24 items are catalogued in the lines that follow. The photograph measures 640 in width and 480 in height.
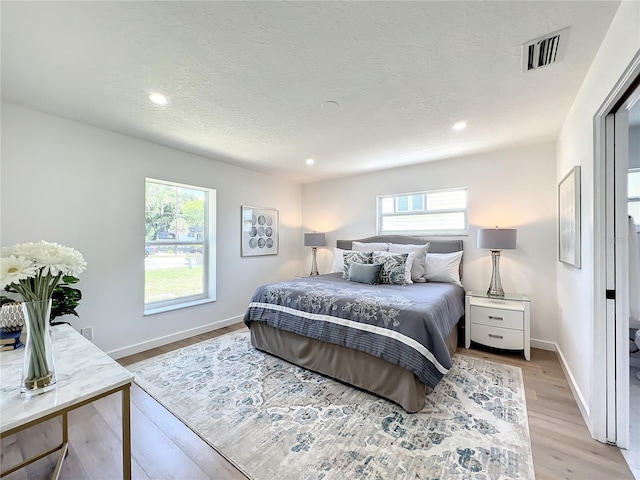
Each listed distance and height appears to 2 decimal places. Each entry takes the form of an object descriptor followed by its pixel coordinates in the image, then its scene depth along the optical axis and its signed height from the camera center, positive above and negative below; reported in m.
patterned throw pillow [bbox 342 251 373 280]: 3.46 -0.26
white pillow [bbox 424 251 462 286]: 3.37 -0.37
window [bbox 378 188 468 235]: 3.72 +0.39
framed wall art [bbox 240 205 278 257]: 4.23 +0.13
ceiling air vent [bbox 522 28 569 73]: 1.50 +1.12
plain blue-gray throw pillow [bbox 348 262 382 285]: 3.19 -0.41
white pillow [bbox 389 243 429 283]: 3.37 -0.25
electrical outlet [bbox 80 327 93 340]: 2.62 -0.91
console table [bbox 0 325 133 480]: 0.87 -0.55
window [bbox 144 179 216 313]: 3.29 -0.08
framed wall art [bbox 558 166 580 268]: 2.08 +0.18
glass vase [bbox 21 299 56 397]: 0.98 -0.43
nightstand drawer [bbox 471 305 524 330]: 2.81 -0.85
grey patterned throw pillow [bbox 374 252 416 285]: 3.21 -0.30
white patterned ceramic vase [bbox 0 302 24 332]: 1.37 -0.41
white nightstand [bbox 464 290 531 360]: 2.80 -0.90
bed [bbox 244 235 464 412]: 1.95 -0.78
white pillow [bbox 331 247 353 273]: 4.02 -0.34
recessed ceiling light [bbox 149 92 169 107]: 2.09 +1.13
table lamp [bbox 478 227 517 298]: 2.97 -0.04
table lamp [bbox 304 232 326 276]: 4.68 -0.02
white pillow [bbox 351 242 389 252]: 3.87 -0.12
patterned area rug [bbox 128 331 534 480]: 1.49 -1.26
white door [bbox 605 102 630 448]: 1.62 -0.24
